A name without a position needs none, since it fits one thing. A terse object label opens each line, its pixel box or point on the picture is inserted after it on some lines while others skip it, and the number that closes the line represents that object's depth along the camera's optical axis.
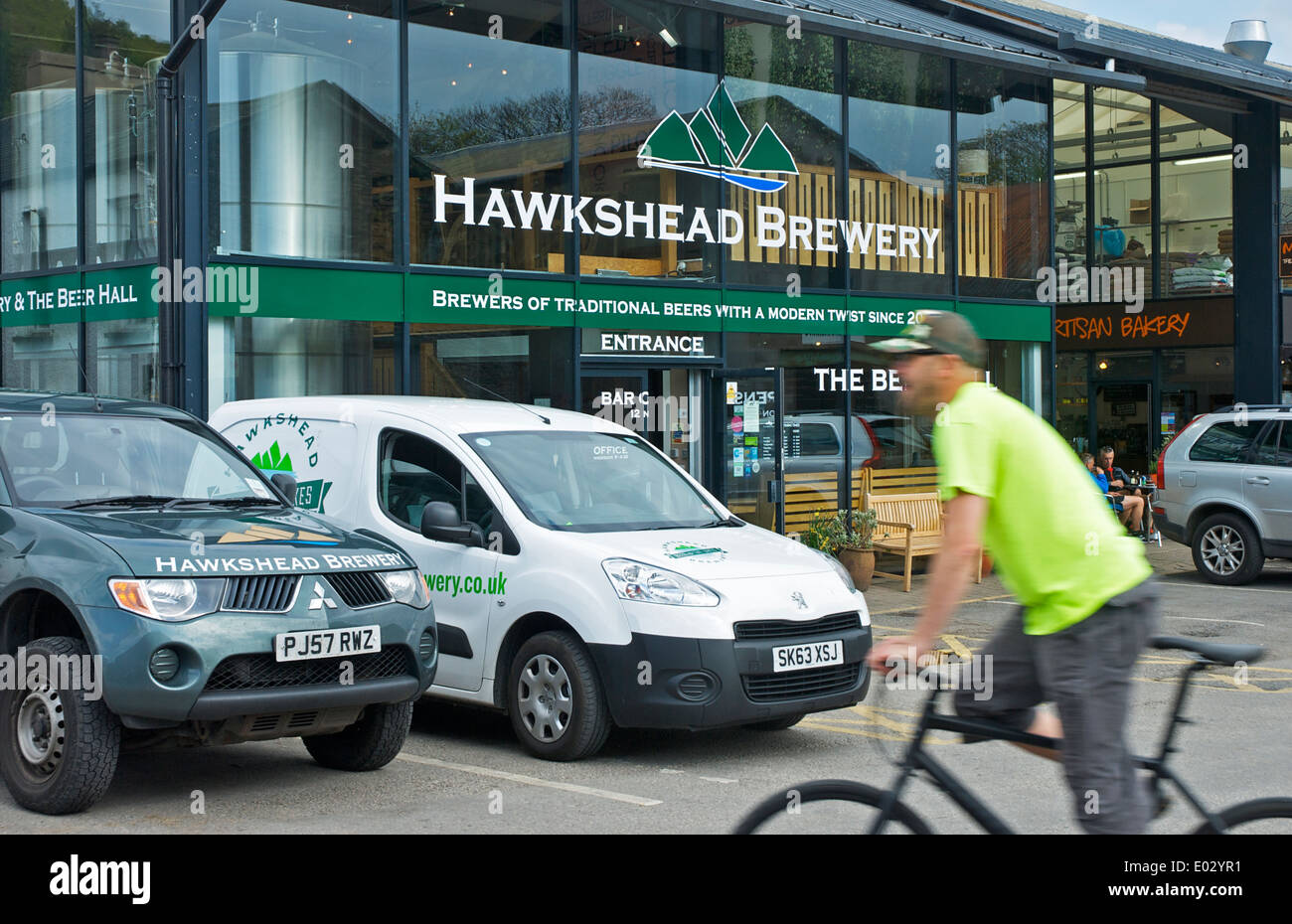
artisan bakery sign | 24.05
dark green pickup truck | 6.02
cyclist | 3.91
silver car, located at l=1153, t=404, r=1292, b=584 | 15.48
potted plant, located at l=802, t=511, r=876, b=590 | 15.08
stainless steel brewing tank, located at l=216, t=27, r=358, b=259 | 12.73
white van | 7.24
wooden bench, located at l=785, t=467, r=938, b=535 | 15.90
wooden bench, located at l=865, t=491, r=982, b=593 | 15.39
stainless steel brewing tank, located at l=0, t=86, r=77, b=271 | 14.04
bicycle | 3.87
